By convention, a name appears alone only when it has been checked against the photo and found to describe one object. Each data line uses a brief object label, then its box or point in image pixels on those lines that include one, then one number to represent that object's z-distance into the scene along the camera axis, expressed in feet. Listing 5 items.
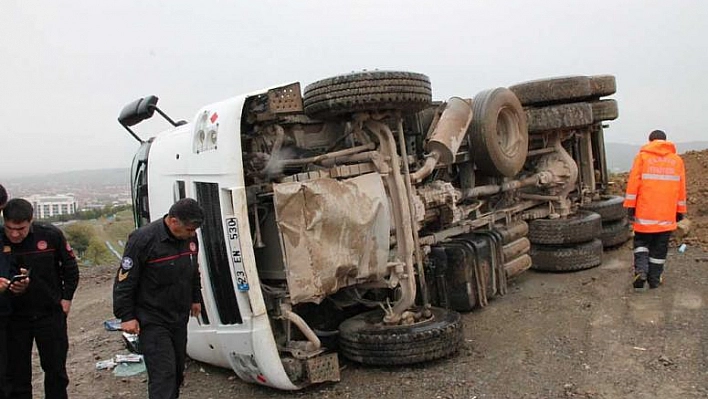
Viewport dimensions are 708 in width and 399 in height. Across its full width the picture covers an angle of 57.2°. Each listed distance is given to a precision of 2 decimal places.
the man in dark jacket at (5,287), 11.39
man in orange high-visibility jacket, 18.74
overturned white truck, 12.48
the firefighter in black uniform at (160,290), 10.93
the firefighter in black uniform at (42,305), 11.86
